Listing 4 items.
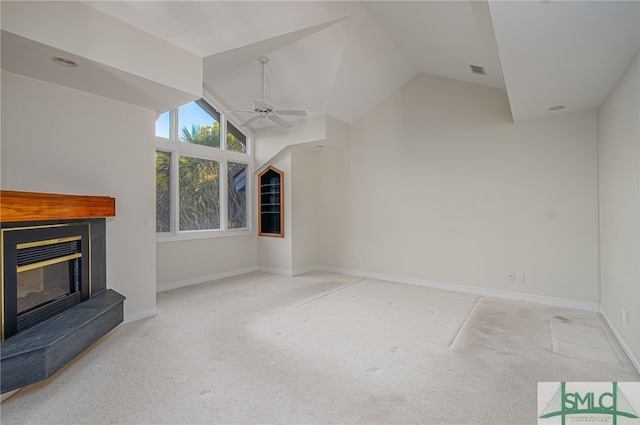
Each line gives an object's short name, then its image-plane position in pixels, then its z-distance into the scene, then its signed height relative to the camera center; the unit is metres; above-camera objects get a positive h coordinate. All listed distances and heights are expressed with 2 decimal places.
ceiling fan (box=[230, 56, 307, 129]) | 4.27 +1.42
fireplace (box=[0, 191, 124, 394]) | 2.09 -0.58
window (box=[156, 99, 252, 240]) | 5.22 +0.73
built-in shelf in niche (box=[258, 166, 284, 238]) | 6.23 +0.22
